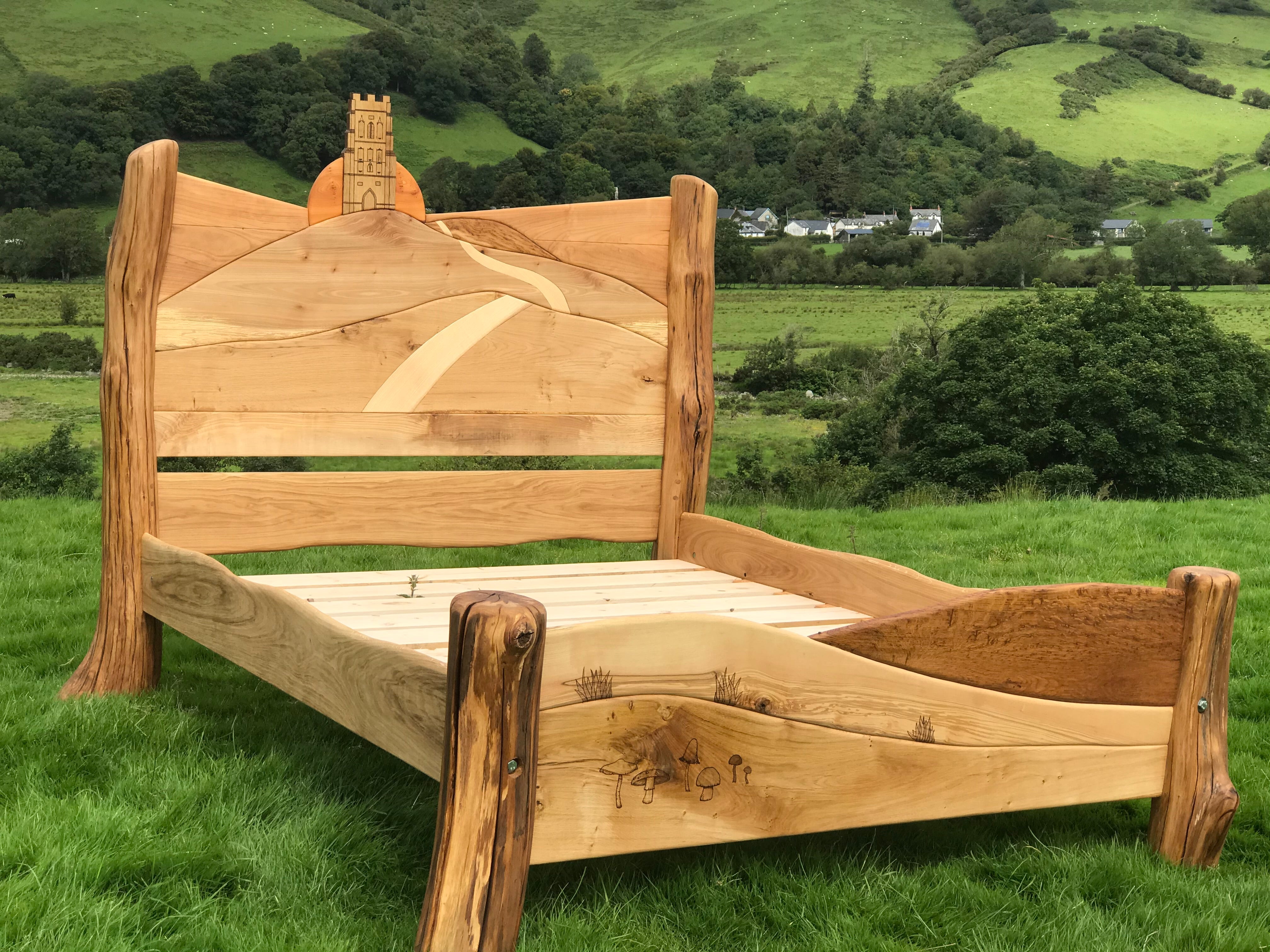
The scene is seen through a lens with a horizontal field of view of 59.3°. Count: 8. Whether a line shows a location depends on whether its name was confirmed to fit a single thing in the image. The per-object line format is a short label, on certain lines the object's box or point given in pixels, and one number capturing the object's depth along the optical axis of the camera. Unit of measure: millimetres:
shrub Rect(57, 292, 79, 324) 34625
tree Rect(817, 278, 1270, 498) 14688
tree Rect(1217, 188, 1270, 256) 52344
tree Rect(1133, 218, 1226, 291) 47312
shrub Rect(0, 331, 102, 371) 31375
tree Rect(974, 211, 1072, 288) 50656
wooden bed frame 1768
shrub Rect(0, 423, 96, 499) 11008
